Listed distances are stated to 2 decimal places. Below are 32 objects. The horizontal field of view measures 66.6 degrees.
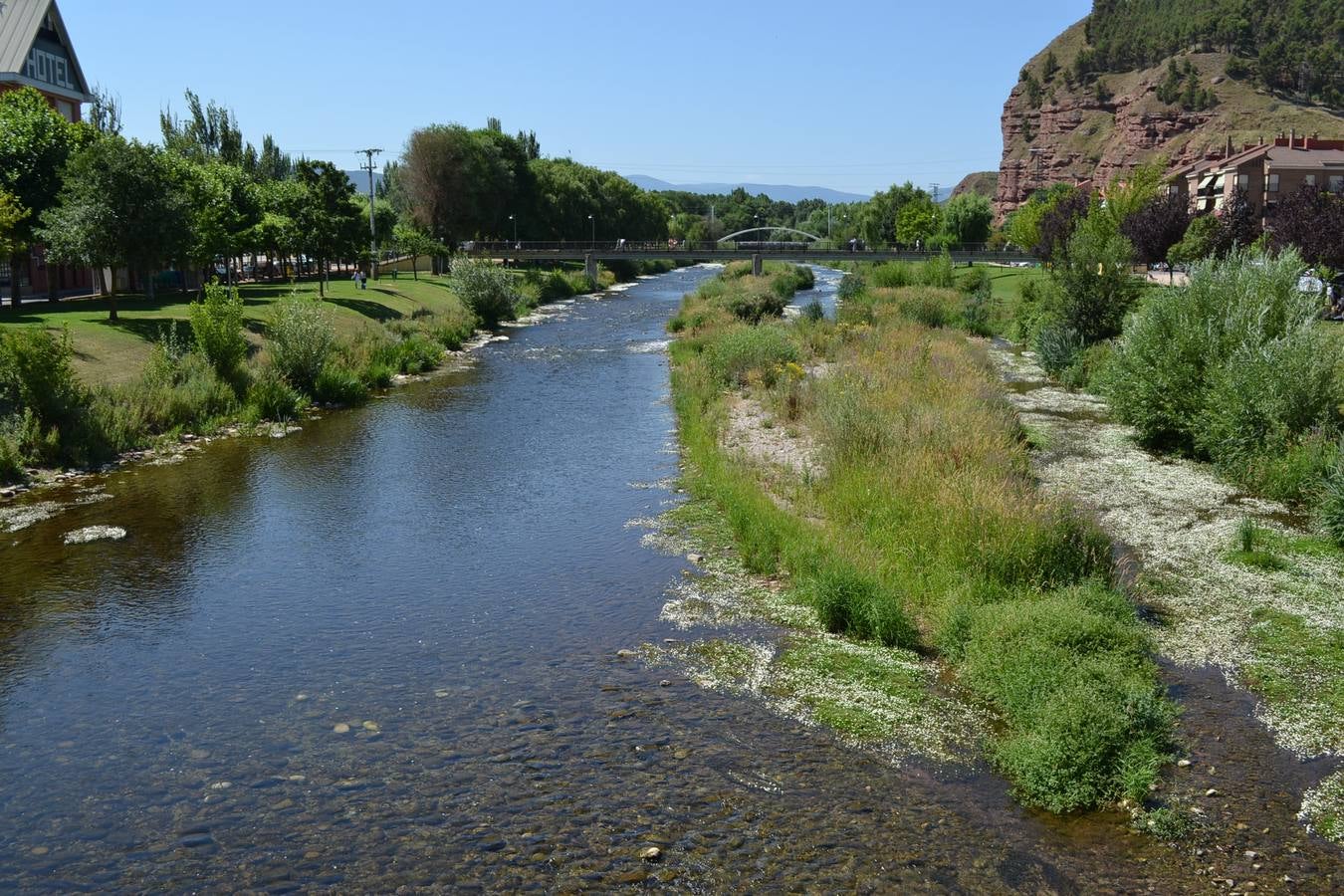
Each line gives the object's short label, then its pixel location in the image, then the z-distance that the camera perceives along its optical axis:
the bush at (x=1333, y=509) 17.33
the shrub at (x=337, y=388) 34.53
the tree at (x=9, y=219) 30.67
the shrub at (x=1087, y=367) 36.00
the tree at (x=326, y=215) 54.75
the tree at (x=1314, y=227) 42.31
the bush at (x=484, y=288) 59.50
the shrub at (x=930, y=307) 49.53
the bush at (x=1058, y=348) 38.69
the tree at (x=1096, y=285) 37.84
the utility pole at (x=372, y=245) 66.31
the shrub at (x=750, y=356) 35.24
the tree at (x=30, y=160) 37.78
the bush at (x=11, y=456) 22.38
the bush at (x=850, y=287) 65.05
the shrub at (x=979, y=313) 53.91
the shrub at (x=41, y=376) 23.83
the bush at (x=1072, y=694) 10.30
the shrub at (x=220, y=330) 30.80
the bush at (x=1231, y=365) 21.88
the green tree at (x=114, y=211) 35.12
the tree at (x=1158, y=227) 59.16
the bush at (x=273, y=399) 31.05
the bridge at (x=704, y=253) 100.69
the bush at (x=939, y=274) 68.75
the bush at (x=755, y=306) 53.66
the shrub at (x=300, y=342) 33.81
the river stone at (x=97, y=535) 18.98
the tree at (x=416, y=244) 82.56
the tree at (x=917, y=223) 132.00
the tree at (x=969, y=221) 129.00
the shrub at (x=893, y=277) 69.75
